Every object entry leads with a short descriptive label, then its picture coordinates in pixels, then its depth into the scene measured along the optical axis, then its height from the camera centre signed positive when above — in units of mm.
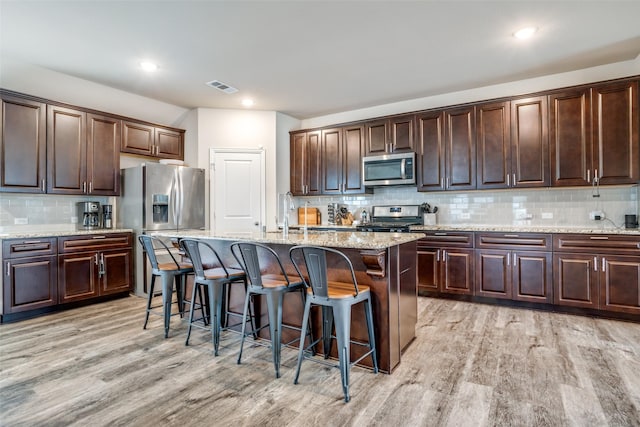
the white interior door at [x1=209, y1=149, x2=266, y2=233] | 5230 +412
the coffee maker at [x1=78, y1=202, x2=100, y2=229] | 4473 +46
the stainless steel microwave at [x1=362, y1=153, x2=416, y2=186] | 4690 +650
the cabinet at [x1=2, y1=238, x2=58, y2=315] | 3518 -595
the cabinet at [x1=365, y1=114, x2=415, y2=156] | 4754 +1143
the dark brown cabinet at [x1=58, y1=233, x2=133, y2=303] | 3928 -585
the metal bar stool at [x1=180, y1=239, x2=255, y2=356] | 2730 -512
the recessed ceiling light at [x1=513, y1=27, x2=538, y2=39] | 3035 +1633
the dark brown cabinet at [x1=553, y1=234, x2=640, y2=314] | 3355 -578
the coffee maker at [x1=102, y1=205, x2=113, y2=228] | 4621 +19
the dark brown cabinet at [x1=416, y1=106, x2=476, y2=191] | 4340 +851
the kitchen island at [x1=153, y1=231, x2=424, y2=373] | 2369 -476
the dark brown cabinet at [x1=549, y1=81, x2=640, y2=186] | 3518 +842
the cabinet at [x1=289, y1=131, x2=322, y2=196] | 5523 +862
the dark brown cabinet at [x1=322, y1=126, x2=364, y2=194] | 5164 +865
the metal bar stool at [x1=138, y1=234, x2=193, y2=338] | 3082 -501
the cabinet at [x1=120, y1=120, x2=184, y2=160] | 4723 +1109
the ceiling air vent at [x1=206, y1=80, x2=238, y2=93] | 4262 +1662
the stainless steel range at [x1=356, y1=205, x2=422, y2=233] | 4629 -34
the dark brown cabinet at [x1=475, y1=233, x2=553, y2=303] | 3723 -576
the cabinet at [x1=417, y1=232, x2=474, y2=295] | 4121 -583
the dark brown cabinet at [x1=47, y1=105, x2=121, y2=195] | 4013 +804
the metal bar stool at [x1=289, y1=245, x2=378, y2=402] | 2079 -533
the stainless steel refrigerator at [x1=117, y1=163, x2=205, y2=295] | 4488 +223
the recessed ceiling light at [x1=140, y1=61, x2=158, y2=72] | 3691 +1647
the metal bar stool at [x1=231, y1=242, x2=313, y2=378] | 2383 -511
